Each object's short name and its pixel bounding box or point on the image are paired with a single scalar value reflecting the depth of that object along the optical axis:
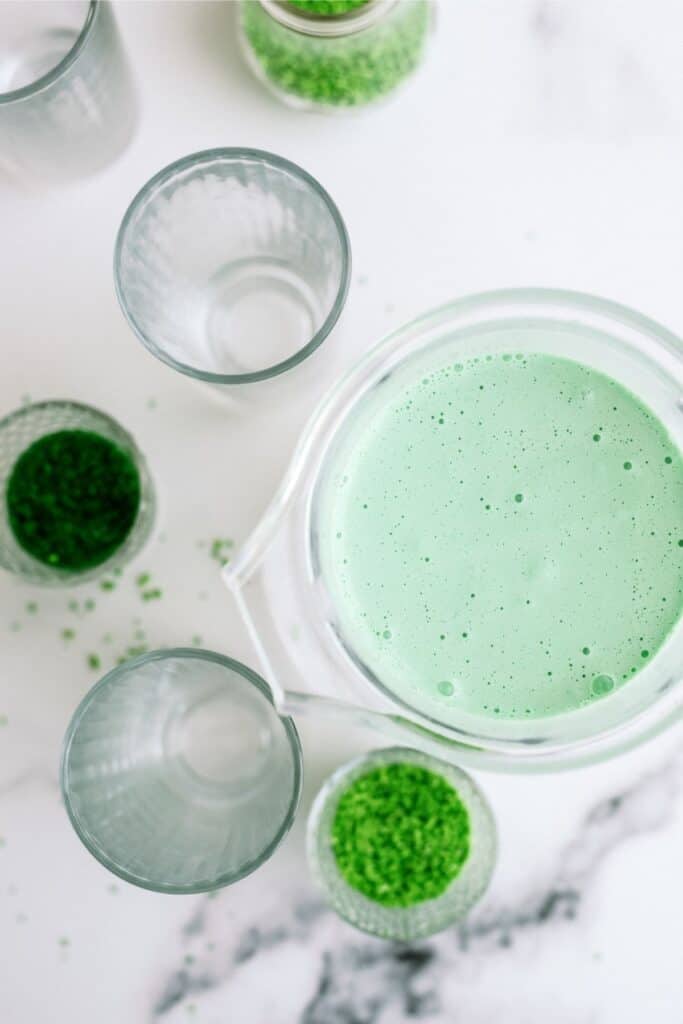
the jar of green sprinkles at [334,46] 0.58
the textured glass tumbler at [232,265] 0.58
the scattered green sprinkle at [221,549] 0.63
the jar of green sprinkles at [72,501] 0.62
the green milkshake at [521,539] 0.57
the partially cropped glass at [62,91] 0.57
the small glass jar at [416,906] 0.62
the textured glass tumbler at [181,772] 0.59
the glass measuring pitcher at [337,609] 0.57
